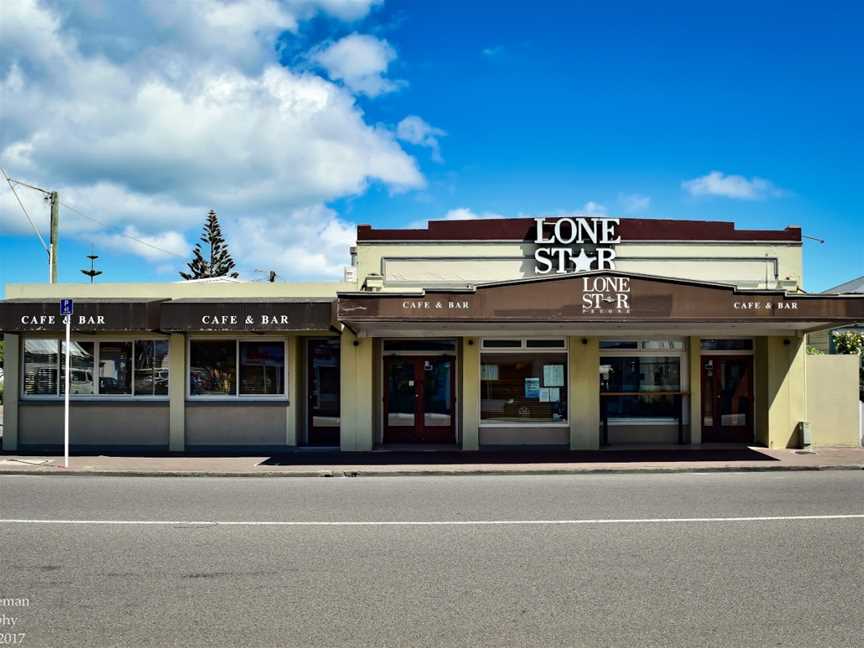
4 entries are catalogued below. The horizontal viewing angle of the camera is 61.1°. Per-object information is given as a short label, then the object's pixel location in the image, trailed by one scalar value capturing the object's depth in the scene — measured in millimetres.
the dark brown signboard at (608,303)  14148
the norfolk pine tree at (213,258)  67812
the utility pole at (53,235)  24266
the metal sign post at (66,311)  14758
